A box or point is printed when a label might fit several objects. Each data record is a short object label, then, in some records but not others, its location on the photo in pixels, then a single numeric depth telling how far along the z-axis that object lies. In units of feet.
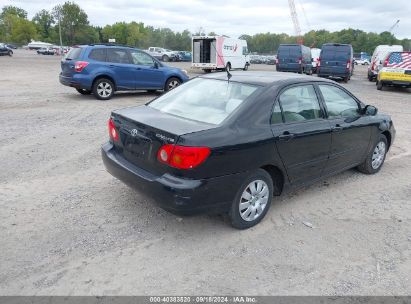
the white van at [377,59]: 74.96
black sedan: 11.10
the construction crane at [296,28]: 356.79
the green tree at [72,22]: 325.01
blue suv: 37.04
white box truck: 87.56
